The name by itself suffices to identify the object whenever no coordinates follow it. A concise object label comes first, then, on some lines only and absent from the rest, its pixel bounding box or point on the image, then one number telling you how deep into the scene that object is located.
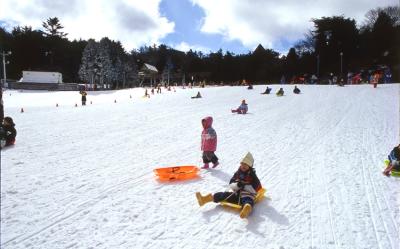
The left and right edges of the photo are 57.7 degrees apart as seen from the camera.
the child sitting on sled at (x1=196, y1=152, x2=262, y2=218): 6.26
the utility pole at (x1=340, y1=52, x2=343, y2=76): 59.33
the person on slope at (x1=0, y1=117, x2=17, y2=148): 10.28
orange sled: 7.93
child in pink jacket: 8.97
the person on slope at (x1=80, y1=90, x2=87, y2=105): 26.39
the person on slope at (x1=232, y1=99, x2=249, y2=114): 19.94
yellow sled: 6.20
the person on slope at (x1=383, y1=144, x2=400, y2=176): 8.39
